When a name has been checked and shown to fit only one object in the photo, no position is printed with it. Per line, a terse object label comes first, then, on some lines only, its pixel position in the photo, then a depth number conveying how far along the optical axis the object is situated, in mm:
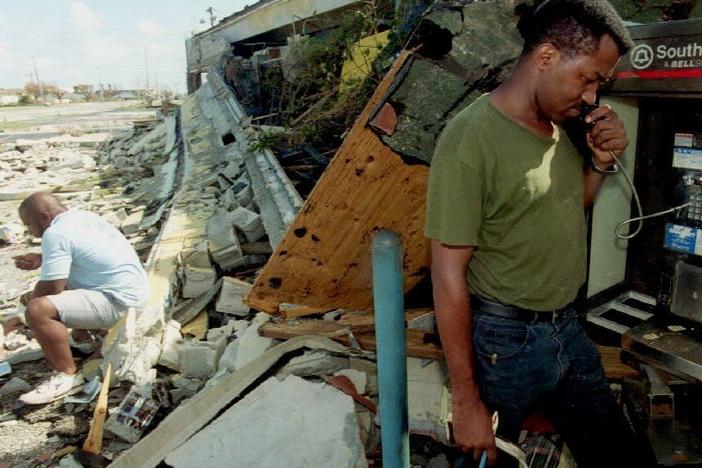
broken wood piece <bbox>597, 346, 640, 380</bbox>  3016
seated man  4461
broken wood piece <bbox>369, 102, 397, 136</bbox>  3061
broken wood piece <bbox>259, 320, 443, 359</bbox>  3209
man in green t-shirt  1723
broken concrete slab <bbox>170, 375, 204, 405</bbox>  3924
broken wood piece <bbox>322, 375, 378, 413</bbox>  3004
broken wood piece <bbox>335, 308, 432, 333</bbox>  3406
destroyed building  2855
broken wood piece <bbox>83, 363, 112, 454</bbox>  3575
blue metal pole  1544
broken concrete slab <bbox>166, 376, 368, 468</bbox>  2721
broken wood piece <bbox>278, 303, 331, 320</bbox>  3725
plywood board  3158
